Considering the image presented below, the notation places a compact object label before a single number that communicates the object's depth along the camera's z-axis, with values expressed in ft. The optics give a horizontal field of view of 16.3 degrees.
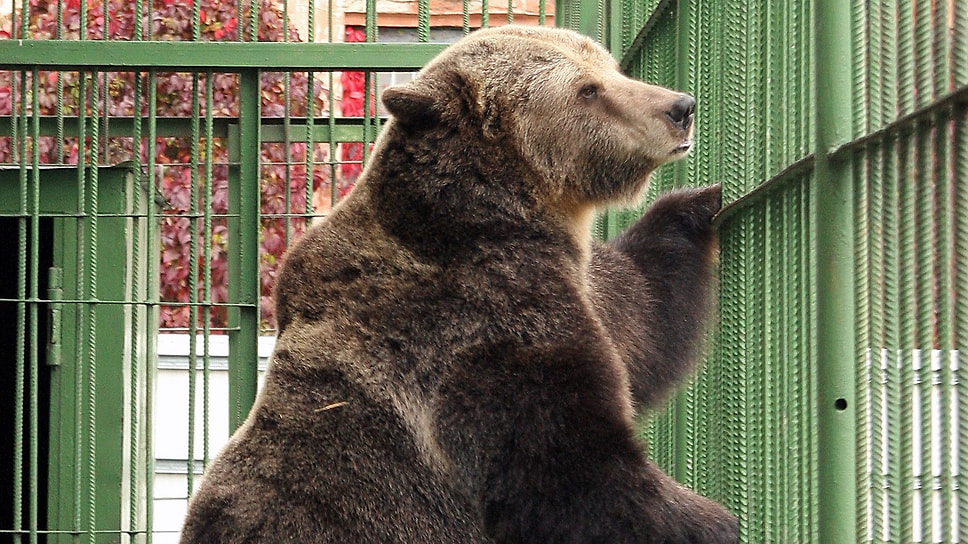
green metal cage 12.13
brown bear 17.99
